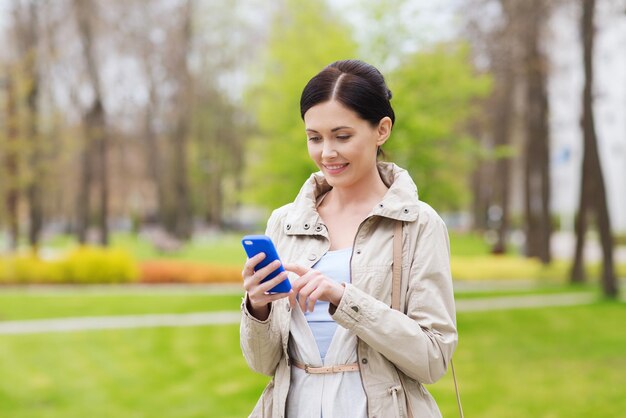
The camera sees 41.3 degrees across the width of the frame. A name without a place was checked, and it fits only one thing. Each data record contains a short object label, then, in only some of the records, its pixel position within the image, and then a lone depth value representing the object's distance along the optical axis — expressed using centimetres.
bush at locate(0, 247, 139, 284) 1948
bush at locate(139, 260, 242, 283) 2012
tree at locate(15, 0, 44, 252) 1814
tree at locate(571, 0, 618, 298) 1480
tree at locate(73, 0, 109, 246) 2248
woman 228
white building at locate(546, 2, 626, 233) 1662
